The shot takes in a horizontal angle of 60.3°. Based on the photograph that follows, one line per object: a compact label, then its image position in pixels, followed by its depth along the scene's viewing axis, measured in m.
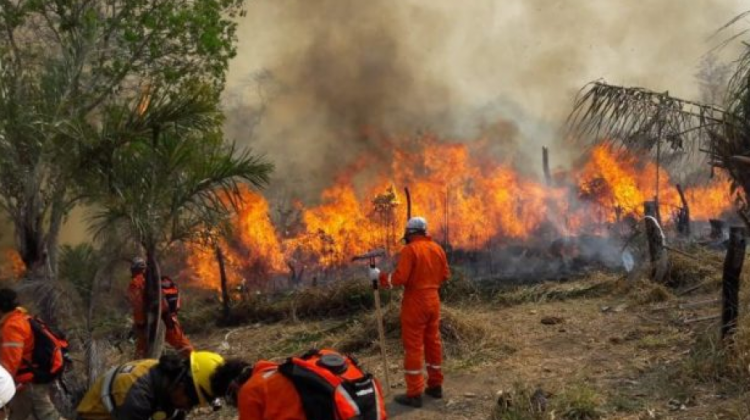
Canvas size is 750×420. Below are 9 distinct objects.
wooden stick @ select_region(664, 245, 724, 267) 10.39
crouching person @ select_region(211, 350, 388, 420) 3.11
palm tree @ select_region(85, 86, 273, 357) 6.32
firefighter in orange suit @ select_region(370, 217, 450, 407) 6.44
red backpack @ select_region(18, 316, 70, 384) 5.70
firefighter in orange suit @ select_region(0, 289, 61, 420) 5.44
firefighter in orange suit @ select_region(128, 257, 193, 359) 7.74
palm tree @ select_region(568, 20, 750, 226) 6.09
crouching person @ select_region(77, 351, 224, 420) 3.53
